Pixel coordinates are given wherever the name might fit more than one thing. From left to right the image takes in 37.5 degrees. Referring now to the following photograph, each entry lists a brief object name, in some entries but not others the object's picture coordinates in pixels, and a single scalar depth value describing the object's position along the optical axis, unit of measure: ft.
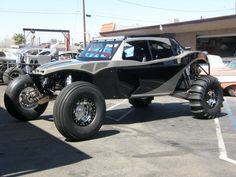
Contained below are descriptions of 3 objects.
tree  250.54
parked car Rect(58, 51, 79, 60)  73.48
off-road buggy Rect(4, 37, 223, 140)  22.05
